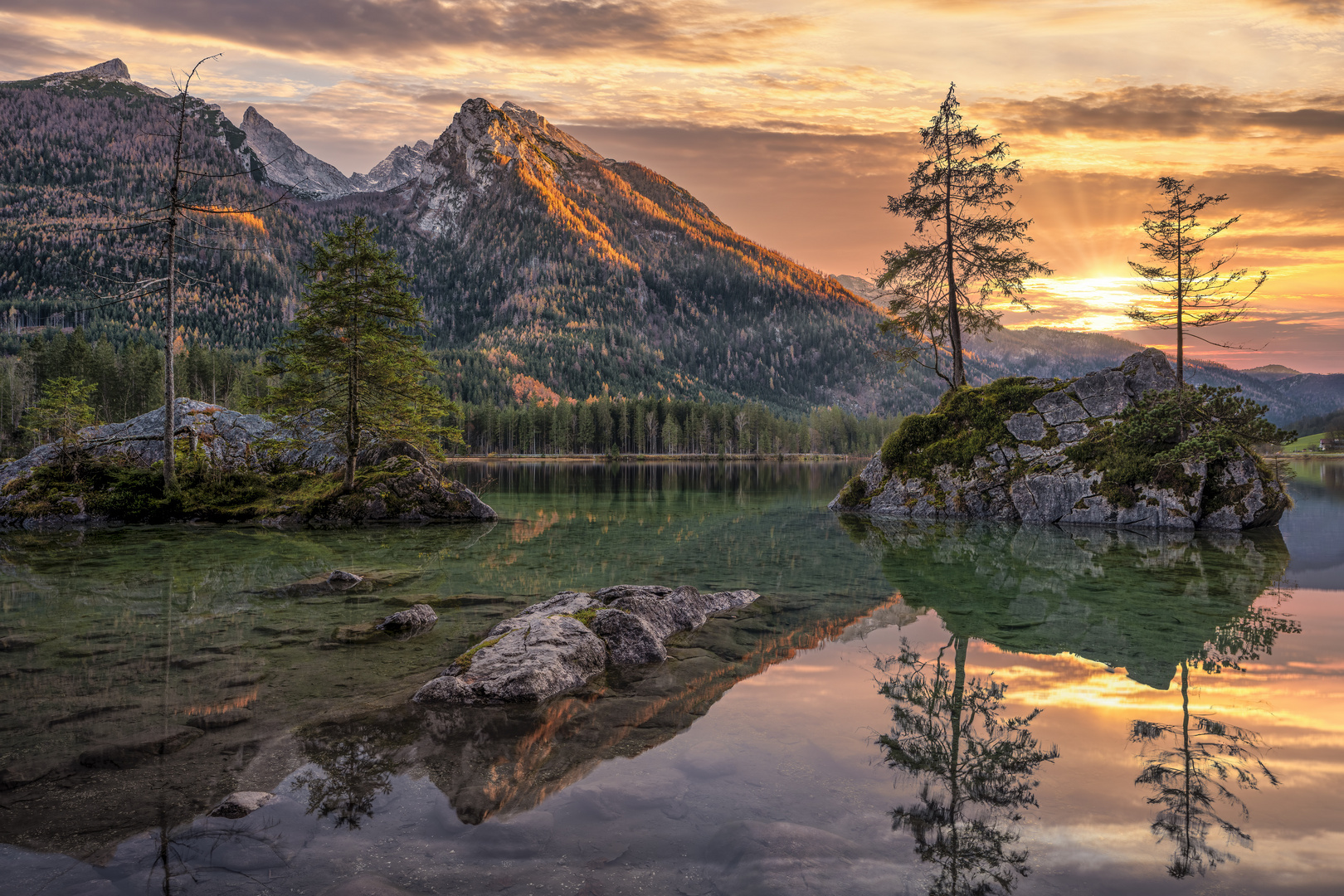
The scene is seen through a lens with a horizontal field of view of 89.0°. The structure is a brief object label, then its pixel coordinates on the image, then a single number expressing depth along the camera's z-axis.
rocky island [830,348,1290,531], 27.36
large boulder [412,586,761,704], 8.62
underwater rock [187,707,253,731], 7.56
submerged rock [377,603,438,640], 11.65
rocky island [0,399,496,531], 26.61
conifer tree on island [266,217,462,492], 27.88
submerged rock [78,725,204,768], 6.61
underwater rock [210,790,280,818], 5.61
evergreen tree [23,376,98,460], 27.86
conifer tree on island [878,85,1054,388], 34.28
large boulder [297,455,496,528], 28.34
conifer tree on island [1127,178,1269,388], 29.72
